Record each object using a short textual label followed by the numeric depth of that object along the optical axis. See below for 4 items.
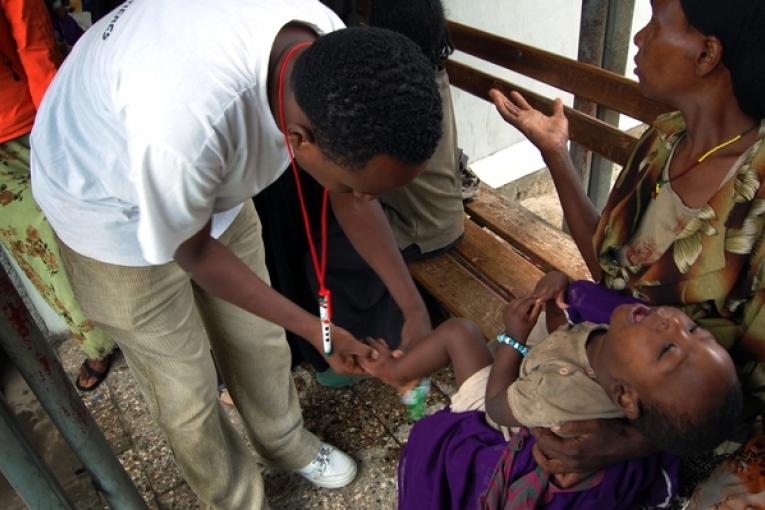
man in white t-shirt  1.02
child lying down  1.06
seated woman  1.11
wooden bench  2.06
